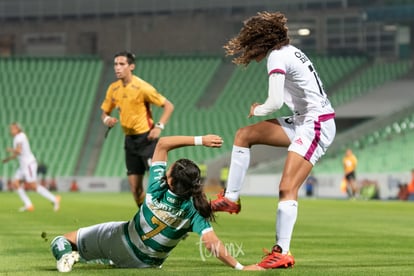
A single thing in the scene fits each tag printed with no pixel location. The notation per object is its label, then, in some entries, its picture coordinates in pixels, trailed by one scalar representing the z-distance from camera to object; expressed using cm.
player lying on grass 941
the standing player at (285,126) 1031
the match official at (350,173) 3869
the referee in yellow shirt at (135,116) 1620
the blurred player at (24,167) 2609
